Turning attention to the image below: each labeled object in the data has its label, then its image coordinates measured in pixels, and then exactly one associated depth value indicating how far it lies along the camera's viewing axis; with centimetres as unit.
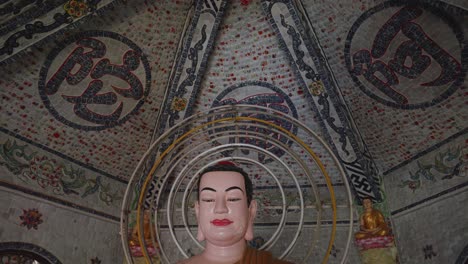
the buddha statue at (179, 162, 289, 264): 334
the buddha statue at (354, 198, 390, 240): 632
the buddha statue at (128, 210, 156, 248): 671
